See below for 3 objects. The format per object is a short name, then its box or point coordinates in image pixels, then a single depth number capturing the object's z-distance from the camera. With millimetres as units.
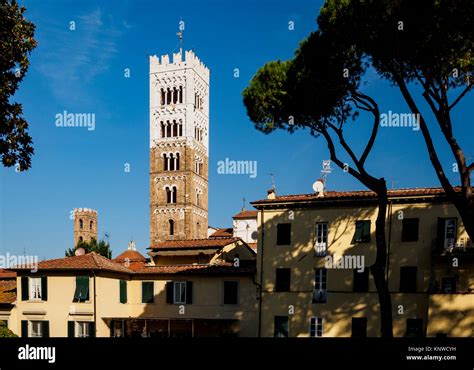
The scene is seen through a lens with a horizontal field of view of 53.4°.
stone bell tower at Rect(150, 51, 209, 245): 86375
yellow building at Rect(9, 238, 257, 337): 34781
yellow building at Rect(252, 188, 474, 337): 28625
